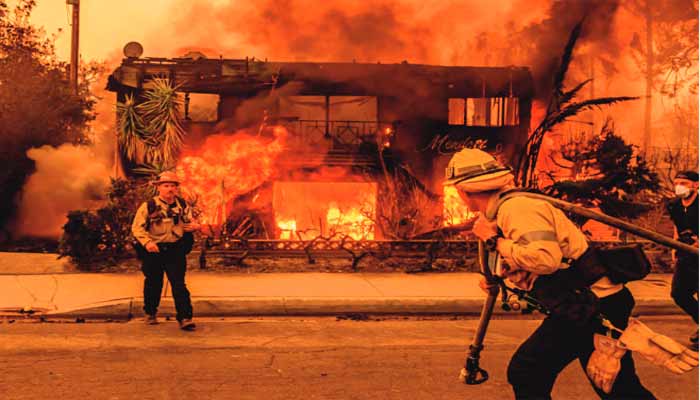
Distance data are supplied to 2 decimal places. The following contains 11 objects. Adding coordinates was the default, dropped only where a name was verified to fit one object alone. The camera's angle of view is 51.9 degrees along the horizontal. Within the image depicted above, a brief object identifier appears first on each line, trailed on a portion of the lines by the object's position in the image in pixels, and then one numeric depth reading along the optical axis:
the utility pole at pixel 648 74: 18.50
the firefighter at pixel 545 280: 3.05
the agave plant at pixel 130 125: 14.16
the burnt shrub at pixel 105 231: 9.55
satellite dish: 16.34
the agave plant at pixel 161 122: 14.01
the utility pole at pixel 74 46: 17.25
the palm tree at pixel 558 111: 11.32
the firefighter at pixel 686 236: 6.10
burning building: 15.49
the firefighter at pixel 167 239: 6.59
